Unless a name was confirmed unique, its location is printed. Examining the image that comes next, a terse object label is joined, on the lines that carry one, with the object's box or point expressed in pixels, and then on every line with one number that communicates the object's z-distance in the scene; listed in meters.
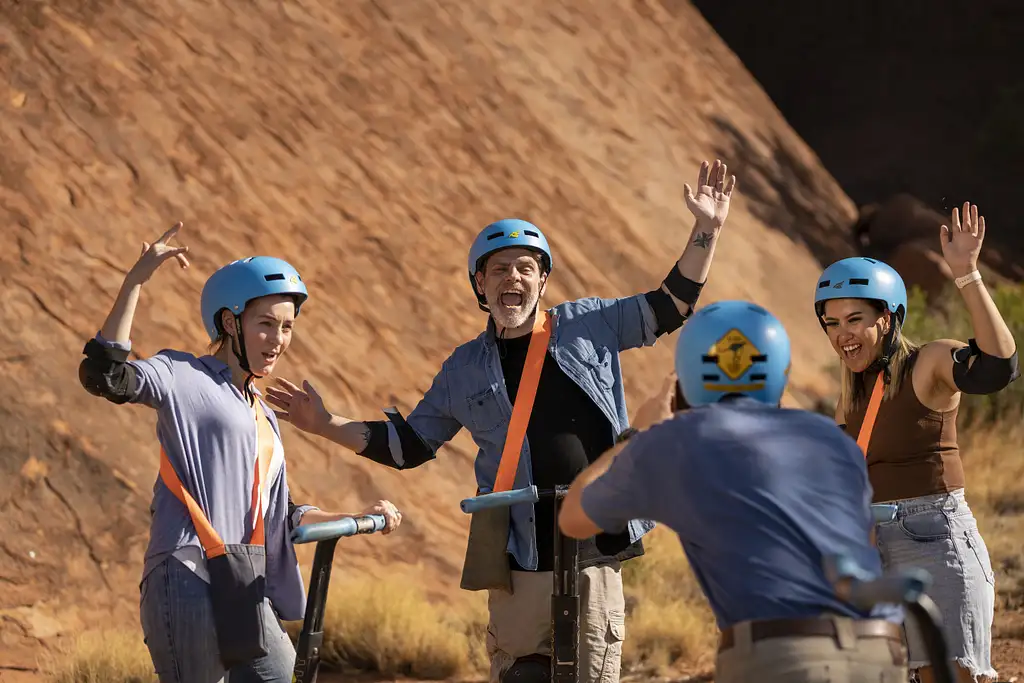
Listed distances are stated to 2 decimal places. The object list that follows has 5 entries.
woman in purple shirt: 8.79
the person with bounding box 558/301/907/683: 6.46
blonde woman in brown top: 10.41
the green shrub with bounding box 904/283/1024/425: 31.72
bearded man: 10.75
